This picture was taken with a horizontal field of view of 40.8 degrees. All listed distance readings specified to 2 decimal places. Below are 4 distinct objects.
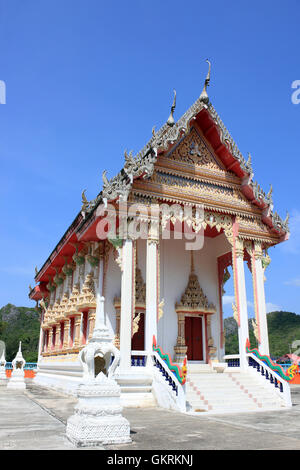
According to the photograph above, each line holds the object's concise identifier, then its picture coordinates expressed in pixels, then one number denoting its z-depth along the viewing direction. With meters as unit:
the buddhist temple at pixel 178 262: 9.02
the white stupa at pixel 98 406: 4.44
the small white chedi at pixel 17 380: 14.38
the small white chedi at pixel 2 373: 19.34
